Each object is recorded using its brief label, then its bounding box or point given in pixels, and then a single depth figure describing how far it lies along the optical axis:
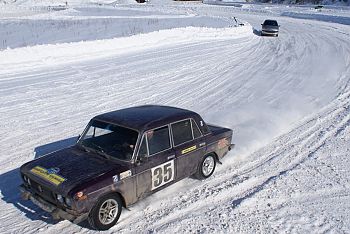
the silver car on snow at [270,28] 30.25
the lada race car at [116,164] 5.46
